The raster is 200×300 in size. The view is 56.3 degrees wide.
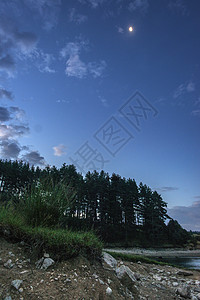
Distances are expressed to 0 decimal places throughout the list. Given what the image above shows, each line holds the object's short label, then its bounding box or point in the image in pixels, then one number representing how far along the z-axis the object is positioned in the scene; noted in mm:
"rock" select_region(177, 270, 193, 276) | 7504
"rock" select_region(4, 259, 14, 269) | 2920
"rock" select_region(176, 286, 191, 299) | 4503
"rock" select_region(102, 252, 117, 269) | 4343
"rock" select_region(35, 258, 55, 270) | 3046
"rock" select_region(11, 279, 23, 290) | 2449
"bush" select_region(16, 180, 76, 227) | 4426
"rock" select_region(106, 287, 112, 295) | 2971
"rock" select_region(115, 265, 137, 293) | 3715
